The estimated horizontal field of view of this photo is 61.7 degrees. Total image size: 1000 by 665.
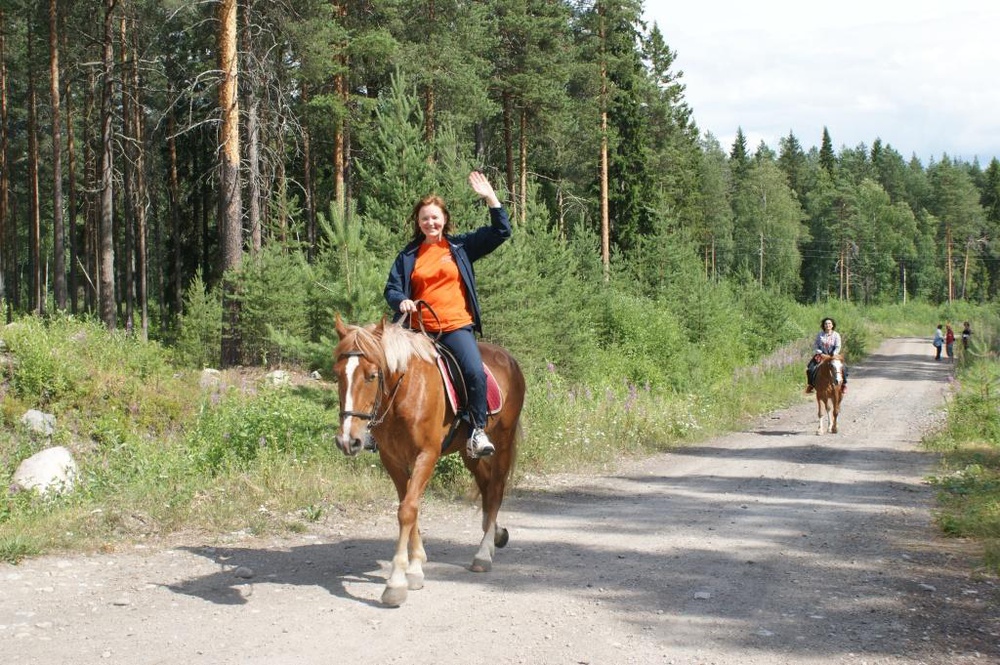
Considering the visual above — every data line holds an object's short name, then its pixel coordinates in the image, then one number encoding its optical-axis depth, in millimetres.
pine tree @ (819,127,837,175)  117750
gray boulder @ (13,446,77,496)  9312
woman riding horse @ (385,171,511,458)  6492
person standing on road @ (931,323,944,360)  46469
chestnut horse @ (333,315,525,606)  5492
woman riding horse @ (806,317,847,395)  19141
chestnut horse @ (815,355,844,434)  18531
